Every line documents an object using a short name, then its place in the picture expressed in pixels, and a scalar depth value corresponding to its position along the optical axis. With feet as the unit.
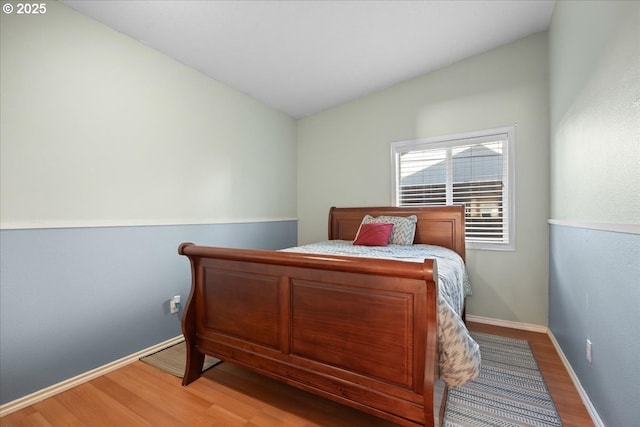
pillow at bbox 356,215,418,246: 10.04
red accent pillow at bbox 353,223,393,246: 9.75
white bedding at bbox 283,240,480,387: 4.24
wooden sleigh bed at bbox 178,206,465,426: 4.05
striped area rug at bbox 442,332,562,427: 5.18
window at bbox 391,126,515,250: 9.71
